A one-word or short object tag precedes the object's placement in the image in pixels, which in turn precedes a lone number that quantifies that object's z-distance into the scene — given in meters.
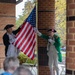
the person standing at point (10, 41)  12.04
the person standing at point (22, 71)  4.85
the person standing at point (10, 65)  5.99
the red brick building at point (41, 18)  15.27
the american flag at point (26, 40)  11.06
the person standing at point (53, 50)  14.11
